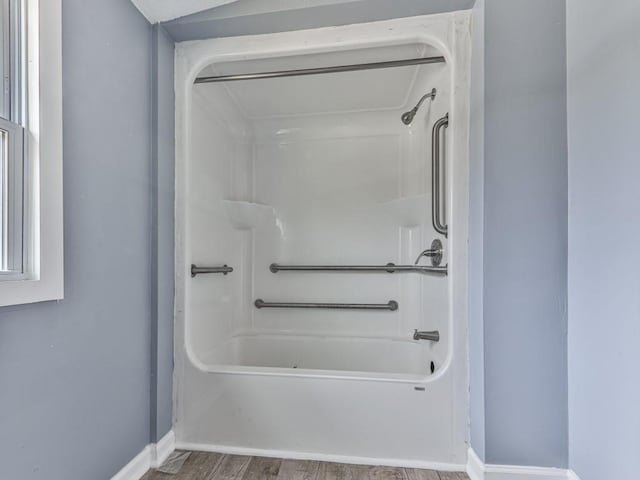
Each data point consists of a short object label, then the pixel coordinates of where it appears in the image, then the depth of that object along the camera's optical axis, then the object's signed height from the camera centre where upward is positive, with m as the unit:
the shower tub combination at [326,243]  1.43 -0.03
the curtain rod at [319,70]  1.52 +0.78
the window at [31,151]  0.91 +0.24
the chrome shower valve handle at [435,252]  1.78 -0.07
